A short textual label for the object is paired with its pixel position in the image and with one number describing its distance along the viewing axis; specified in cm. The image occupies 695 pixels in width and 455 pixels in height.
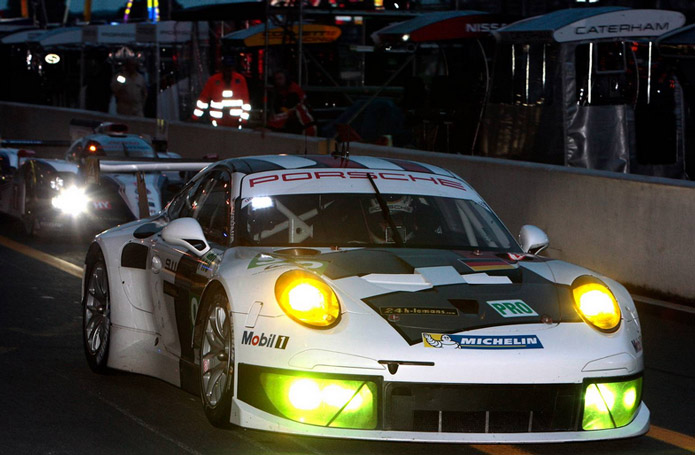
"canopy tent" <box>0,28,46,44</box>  4412
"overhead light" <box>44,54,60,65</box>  4359
